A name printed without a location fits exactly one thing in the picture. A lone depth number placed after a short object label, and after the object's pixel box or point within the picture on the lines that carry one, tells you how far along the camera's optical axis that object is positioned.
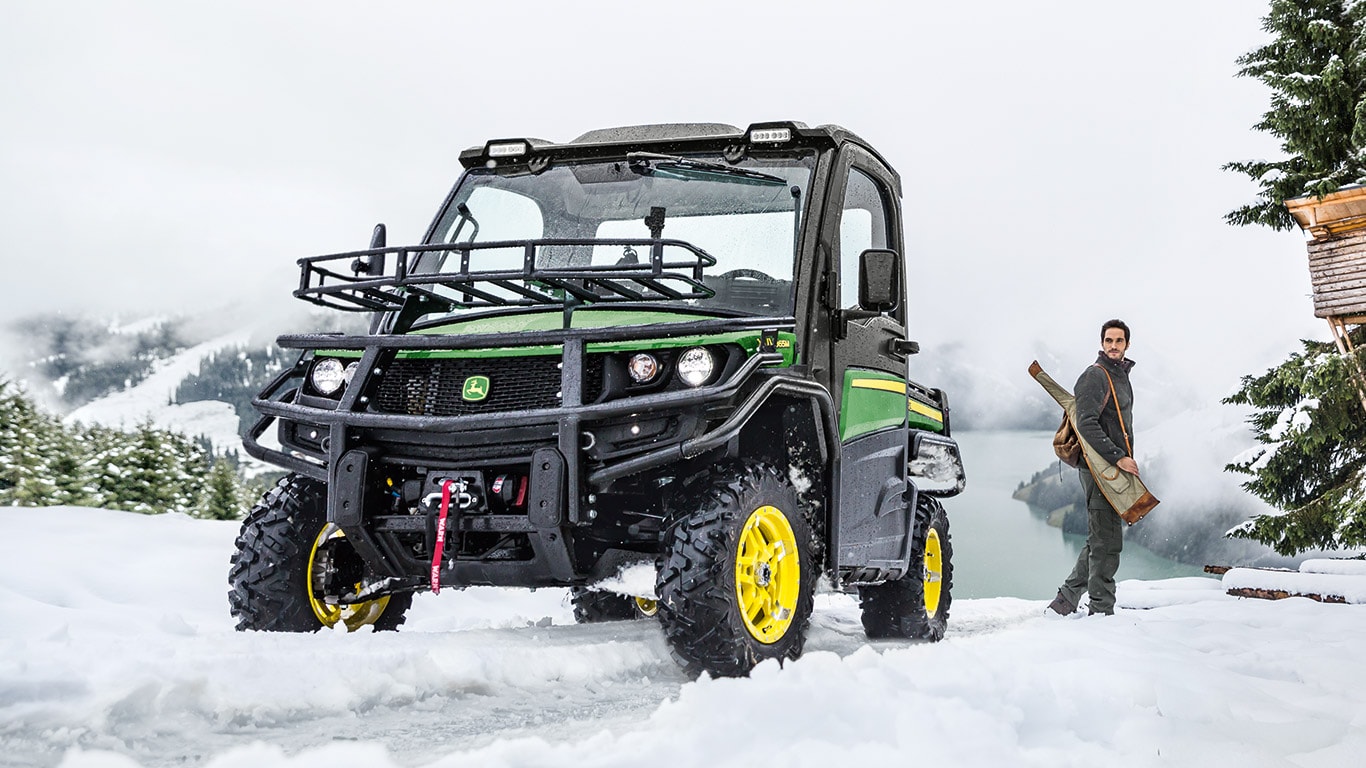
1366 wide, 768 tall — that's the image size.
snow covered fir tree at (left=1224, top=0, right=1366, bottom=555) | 18.73
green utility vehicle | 4.38
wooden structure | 21.47
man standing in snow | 7.46
